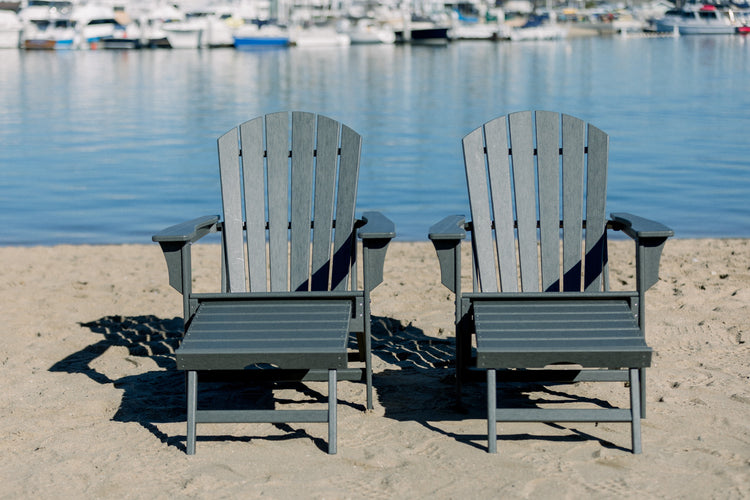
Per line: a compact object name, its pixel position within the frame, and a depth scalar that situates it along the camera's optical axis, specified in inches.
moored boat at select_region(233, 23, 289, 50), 2160.4
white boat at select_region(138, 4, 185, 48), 2135.8
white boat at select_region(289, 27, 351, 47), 2186.3
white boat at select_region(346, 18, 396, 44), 2263.8
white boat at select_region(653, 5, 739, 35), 2470.5
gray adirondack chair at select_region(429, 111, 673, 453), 125.0
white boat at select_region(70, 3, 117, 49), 2151.8
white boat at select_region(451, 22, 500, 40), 2393.1
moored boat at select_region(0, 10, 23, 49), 2132.3
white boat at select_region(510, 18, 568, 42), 2460.6
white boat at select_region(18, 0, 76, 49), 2119.8
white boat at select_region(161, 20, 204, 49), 2135.8
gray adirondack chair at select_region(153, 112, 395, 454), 138.7
